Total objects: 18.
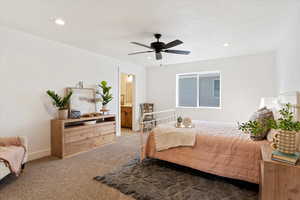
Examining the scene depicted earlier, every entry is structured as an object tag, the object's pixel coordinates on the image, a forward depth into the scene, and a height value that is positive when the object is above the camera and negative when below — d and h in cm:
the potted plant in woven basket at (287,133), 134 -30
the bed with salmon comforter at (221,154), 200 -80
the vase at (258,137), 207 -51
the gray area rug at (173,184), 188 -118
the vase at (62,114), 316 -29
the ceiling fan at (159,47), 286 +102
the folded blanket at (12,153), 206 -75
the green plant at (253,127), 161 -29
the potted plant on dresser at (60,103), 316 -6
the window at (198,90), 499 +36
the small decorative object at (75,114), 335 -31
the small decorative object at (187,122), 291 -43
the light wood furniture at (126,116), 599 -66
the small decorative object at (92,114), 375 -36
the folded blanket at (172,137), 243 -62
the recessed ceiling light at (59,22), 235 +126
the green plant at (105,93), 411 +17
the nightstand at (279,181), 127 -69
